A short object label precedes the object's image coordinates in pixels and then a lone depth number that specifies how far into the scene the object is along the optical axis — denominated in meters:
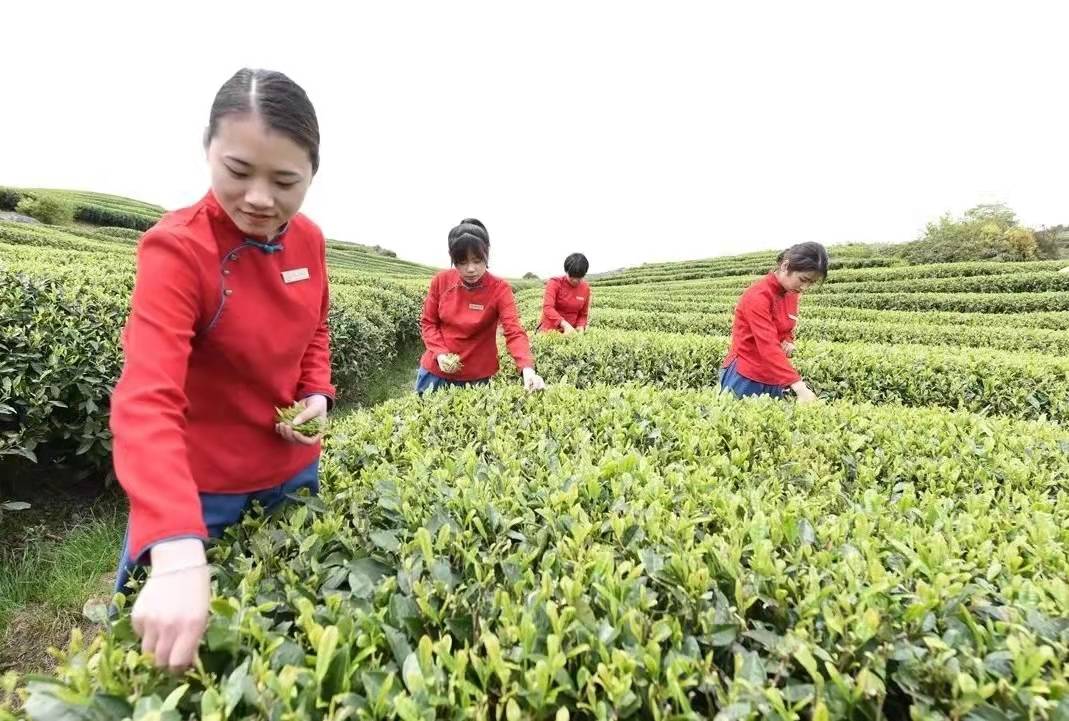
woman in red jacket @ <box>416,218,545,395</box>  3.95
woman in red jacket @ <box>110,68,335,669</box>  1.12
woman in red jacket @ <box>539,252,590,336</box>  7.69
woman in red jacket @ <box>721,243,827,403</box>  4.30
